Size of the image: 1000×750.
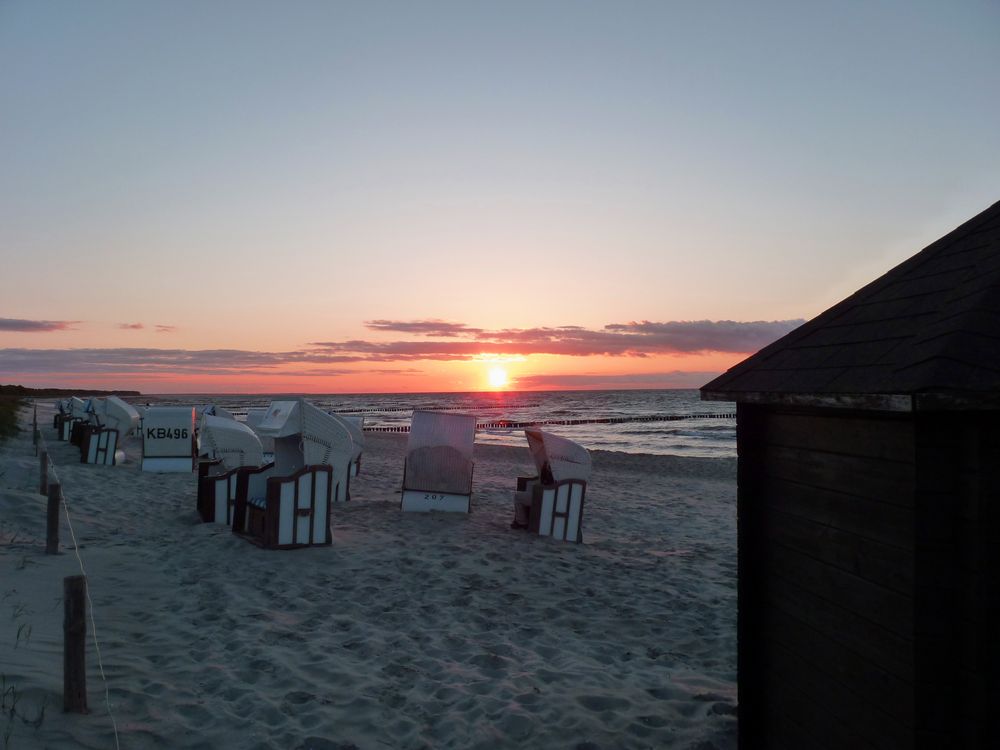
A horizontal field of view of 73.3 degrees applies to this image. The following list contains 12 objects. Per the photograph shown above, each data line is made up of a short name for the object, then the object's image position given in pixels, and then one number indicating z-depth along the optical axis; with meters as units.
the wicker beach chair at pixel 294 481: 9.70
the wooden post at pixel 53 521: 8.64
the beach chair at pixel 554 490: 11.38
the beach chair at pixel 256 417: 18.30
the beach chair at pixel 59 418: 31.81
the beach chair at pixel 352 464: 12.64
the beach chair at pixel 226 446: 14.52
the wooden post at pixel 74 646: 4.51
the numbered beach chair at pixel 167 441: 18.81
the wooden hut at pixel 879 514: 2.81
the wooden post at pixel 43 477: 12.70
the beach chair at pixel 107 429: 19.94
